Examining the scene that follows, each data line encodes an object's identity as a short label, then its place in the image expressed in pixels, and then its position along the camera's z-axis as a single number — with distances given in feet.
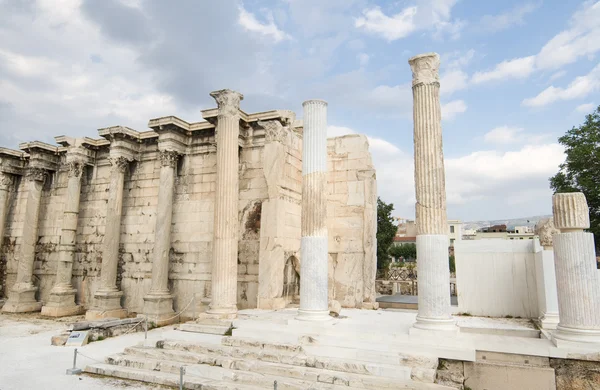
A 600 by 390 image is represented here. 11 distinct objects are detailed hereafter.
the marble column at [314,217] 31.60
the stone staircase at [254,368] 21.93
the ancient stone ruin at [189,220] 39.88
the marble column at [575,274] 22.31
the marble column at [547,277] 27.81
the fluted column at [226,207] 37.58
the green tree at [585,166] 71.10
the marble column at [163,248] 42.63
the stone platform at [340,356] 21.93
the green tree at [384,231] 111.55
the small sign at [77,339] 33.37
